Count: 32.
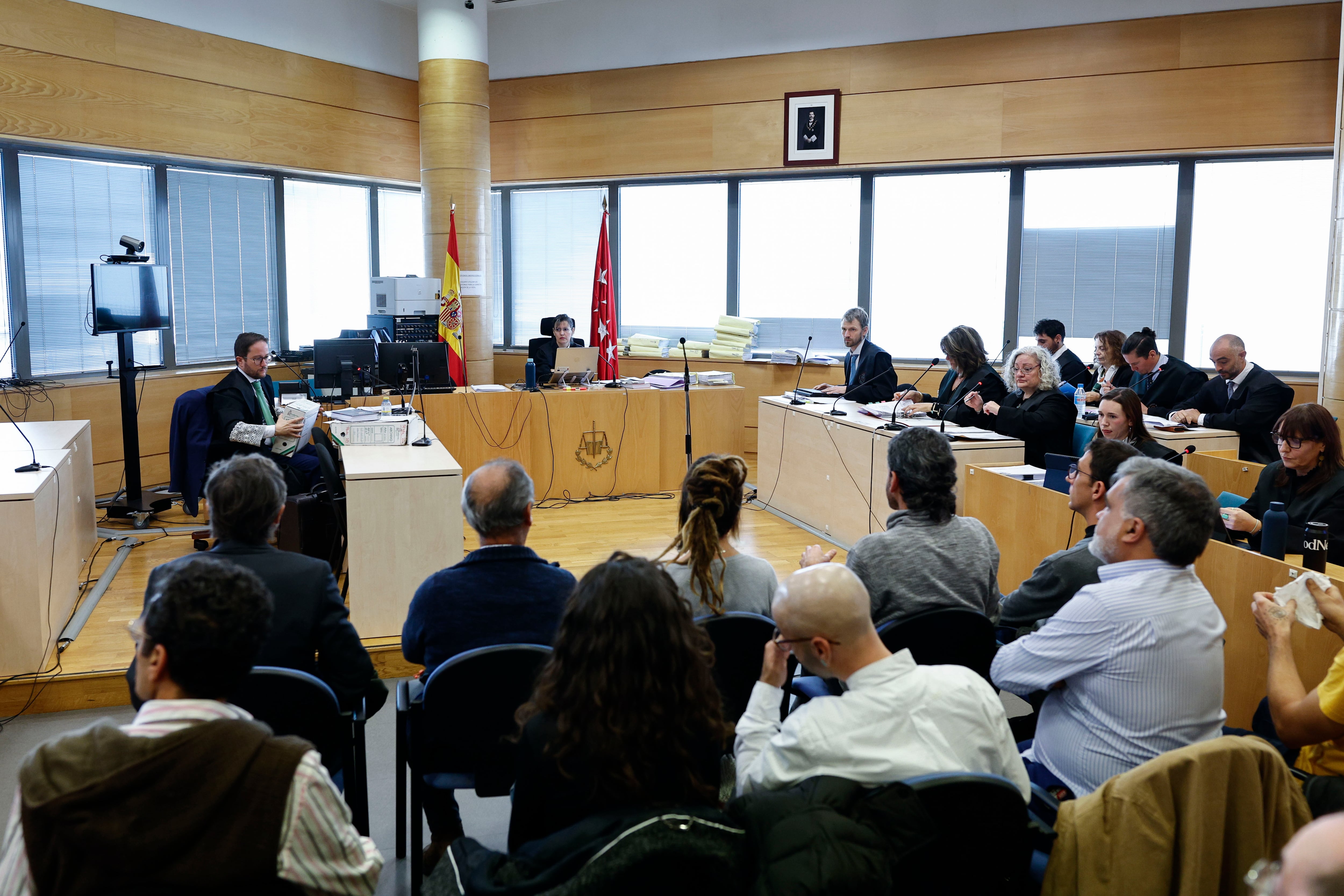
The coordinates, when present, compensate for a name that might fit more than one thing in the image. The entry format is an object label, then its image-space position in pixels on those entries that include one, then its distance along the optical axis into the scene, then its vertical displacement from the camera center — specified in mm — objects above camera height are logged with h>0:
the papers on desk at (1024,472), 4590 -647
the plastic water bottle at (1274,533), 3014 -595
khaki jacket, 1640 -801
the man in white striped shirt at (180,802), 1282 -617
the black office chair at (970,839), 1614 -832
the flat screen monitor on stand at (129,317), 6113 +45
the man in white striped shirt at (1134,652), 2057 -660
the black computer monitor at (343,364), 6355 -240
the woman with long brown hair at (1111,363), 6812 -209
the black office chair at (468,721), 2266 -919
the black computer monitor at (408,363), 6605 -242
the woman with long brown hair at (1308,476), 3461 -504
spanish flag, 7930 +104
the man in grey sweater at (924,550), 2711 -598
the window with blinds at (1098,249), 7633 +637
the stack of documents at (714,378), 7621 -374
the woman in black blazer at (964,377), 5738 -266
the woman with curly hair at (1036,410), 5172 -408
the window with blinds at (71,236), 6727 +595
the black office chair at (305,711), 2109 -826
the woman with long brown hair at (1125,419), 4199 -359
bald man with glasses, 1676 -655
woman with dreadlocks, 2586 -584
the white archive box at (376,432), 4836 -507
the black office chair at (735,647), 2459 -779
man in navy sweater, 2461 -676
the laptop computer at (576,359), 7371 -229
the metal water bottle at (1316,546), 2910 -612
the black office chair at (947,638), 2527 -775
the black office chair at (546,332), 7938 -40
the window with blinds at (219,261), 7516 +490
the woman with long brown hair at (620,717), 1493 -585
